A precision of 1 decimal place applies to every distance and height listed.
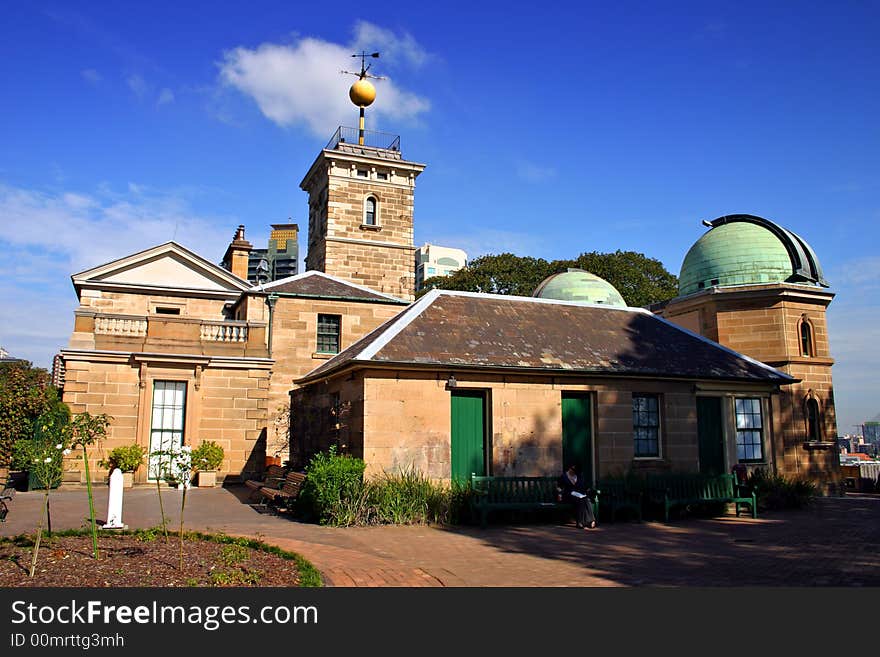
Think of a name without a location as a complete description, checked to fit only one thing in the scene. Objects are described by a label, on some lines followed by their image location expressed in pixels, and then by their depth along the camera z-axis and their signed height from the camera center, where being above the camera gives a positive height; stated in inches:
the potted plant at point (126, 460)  764.6 -39.9
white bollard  440.8 -51.7
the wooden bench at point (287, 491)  562.3 -57.4
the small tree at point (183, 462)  343.6 -18.6
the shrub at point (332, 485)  503.5 -44.6
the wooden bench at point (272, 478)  666.8 -53.2
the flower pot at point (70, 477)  757.9 -58.6
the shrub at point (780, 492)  661.9 -63.7
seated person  529.0 -53.9
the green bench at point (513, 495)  526.3 -54.2
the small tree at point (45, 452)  338.8 -14.6
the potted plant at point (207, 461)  793.6 -41.9
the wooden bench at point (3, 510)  349.1 -46.1
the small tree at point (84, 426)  354.3 -0.5
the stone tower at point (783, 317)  963.3 +164.1
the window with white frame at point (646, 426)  662.5 +1.4
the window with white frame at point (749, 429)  721.0 -1.8
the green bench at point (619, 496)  563.8 -58.9
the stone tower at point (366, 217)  1330.0 +422.0
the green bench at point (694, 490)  587.8 -55.2
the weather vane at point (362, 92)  1499.8 +741.4
